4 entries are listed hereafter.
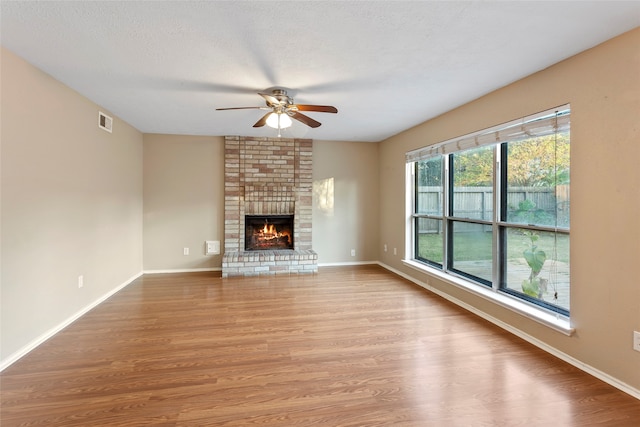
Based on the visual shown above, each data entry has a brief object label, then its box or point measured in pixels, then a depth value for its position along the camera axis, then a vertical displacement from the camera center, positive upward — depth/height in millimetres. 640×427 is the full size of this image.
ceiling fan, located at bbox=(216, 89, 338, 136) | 2846 +1015
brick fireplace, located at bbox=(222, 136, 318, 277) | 5133 +347
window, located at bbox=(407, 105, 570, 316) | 2512 +40
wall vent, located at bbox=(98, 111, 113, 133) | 3592 +1125
